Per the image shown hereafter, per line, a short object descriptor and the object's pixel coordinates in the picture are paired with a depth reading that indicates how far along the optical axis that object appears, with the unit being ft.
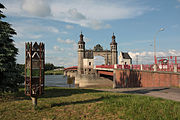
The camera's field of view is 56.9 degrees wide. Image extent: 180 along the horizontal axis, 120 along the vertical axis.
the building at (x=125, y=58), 202.47
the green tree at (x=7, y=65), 36.11
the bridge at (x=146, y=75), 63.65
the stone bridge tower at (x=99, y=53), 243.01
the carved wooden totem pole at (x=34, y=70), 29.30
